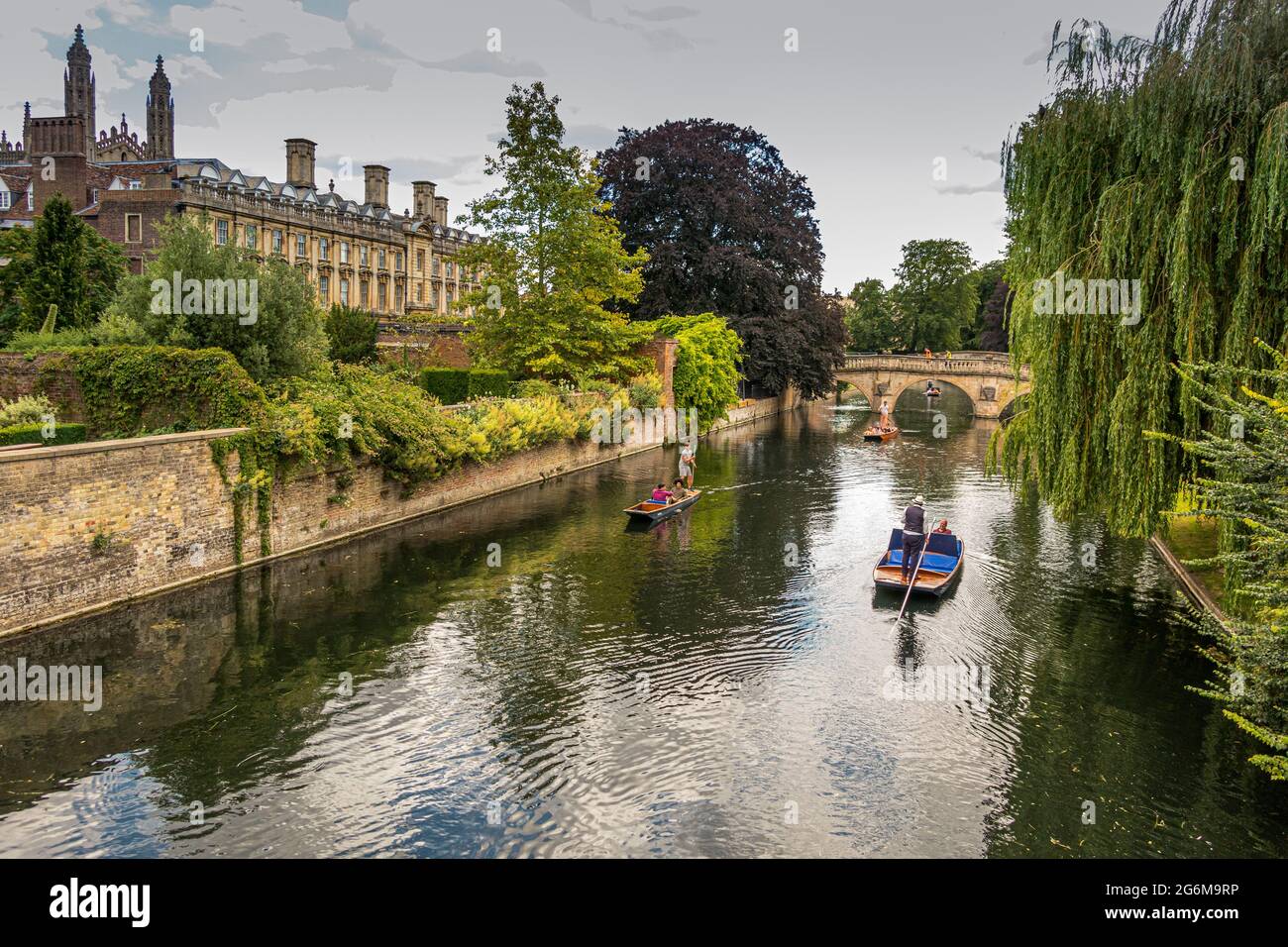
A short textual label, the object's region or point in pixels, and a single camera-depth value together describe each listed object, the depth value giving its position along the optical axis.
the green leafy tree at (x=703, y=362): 41.56
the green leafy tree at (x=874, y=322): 85.12
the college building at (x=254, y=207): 50.69
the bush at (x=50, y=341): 21.55
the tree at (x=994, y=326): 74.31
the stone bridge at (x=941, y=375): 58.06
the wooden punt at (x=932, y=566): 16.41
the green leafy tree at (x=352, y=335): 35.19
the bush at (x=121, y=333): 20.56
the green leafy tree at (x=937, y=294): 81.88
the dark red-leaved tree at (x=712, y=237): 45.25
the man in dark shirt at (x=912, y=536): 16.62
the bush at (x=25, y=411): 17.25
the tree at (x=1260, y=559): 7.88
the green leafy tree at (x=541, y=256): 33.03
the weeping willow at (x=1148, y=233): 11.89
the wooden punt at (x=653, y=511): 22.66
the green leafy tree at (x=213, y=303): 20.80
